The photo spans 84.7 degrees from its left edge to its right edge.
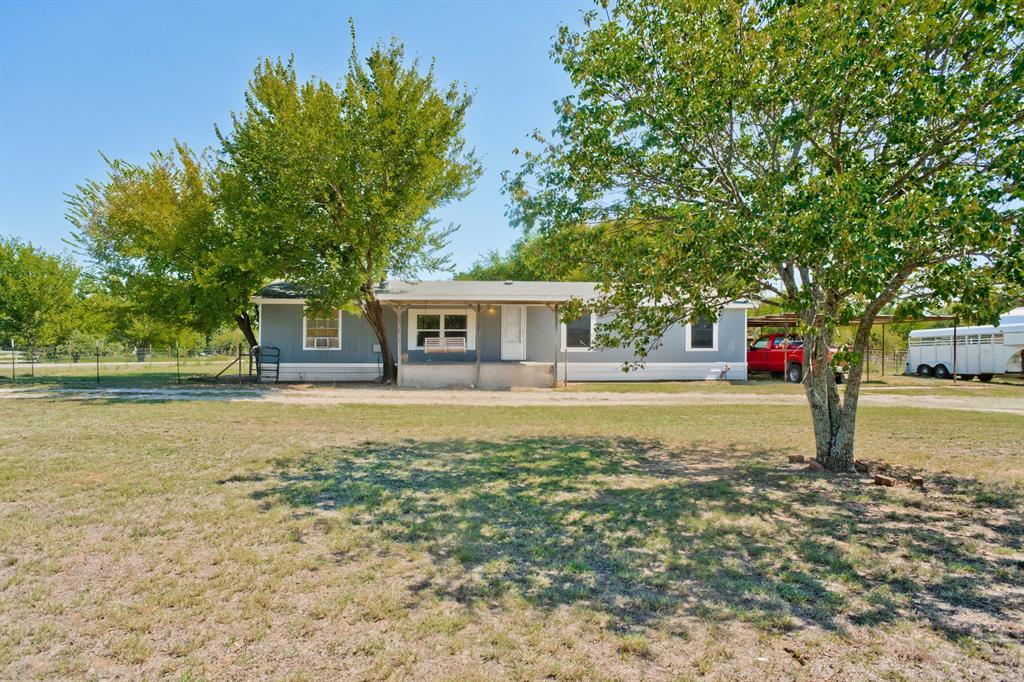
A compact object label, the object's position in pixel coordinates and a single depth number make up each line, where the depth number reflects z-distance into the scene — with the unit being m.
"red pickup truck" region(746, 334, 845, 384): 19.97
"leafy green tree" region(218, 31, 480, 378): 14.80
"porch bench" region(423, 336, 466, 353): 18.03
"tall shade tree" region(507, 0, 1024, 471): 4.13
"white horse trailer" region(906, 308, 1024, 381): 20.16
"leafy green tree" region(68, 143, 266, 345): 17.22
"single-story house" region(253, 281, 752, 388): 17.19
